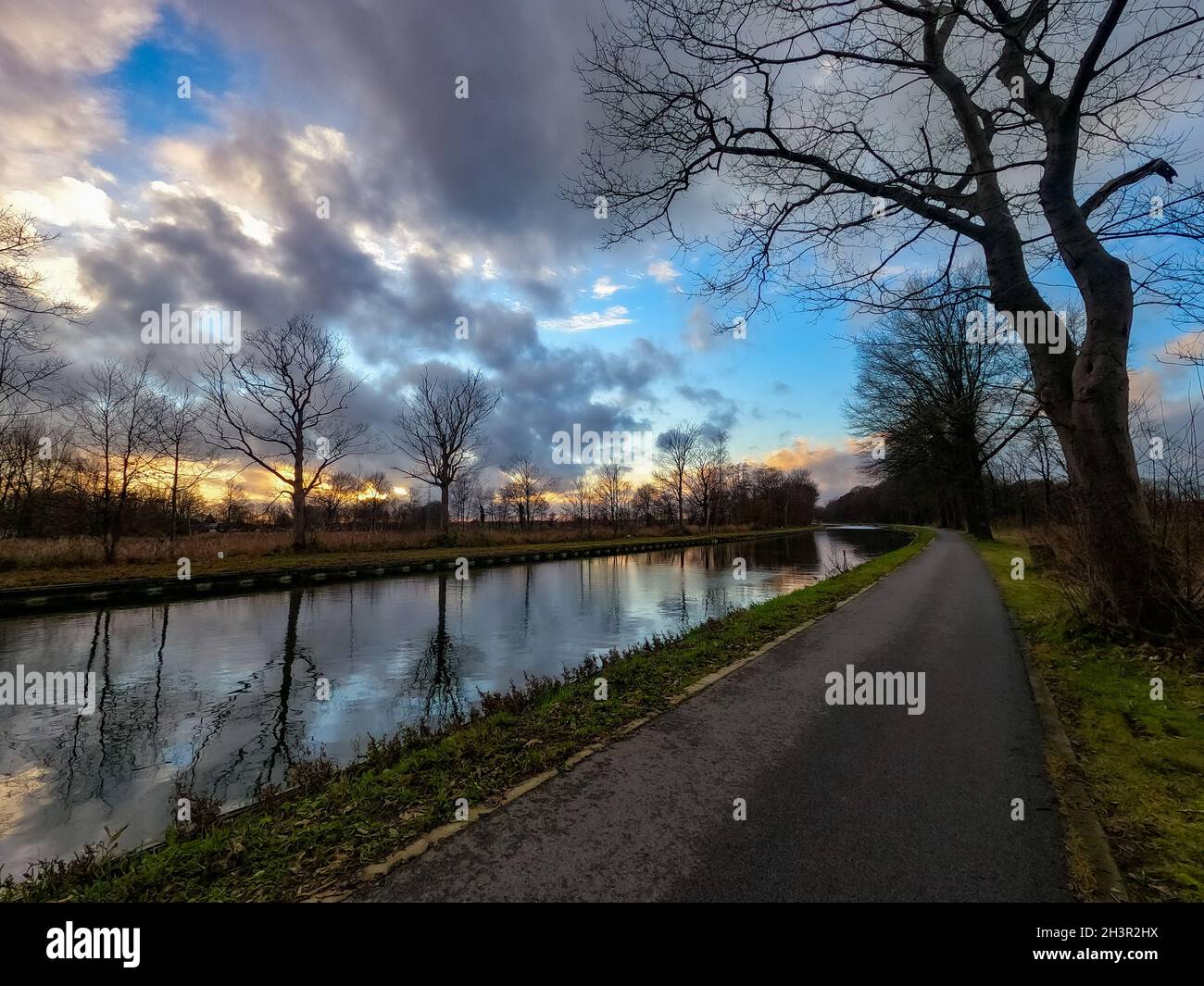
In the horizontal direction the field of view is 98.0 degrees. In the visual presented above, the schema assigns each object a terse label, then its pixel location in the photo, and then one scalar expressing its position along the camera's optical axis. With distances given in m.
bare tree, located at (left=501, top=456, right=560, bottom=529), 52.89
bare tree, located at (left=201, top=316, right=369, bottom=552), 24.89
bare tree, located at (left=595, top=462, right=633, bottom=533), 64.12
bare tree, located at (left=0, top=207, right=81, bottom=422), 12.51
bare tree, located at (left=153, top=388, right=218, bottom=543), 23.31
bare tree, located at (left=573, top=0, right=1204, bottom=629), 6.34
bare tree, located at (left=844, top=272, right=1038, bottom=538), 26.03
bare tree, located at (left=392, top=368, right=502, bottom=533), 33.34
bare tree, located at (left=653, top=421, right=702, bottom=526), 67.56
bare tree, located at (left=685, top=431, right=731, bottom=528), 67.81
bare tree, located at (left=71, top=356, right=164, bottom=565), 19.80
